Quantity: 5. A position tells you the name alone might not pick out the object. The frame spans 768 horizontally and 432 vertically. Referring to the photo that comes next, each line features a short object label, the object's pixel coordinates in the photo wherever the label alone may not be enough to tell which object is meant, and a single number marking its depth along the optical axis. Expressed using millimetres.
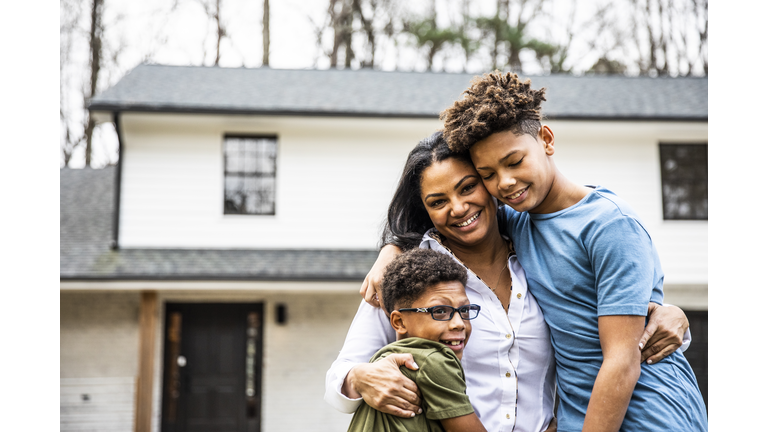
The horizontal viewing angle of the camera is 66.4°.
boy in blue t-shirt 1726
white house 9719
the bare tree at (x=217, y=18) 18453
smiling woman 1929
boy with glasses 1854
